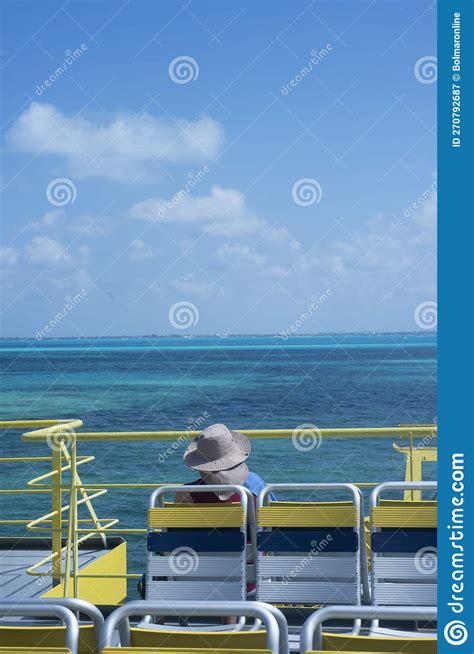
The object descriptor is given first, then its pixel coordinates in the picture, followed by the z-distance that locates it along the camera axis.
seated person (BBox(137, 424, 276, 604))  4.13
